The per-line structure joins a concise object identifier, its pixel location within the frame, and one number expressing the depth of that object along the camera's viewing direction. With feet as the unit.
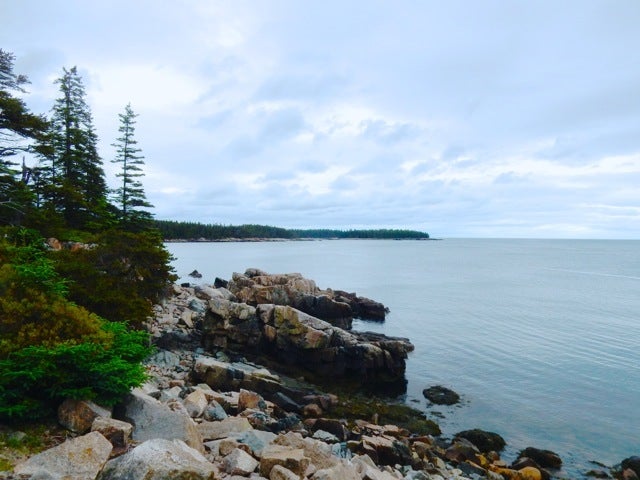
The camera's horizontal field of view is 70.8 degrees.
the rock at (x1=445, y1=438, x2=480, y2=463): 49.39
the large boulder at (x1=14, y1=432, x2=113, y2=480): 21.21
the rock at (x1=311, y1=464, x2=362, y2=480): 26.12
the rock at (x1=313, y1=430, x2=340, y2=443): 46.42
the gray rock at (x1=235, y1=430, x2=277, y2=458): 29.94
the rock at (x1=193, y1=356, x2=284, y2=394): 59.41
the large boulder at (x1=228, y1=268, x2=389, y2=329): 123.65
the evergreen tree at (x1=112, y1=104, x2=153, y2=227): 128.57
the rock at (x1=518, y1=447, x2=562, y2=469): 49.78
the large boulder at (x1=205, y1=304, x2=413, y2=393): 81.61
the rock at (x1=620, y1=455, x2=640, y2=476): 48.07
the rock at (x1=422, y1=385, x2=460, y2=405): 68.39
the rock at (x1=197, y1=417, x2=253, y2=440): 32.96
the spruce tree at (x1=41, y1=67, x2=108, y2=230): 105.50
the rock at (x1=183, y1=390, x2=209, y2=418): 39.17
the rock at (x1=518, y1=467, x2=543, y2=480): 46.09
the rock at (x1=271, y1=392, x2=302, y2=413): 57.41
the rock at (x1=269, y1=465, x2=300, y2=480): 25.41
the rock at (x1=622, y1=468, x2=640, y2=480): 46.90
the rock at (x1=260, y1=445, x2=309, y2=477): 26.48
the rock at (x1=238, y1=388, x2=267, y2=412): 49.58
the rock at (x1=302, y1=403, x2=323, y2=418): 56.65
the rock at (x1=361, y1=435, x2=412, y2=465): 43.62
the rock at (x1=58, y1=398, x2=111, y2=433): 26.05
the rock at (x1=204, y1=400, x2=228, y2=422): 39.64
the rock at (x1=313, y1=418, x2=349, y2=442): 49.29
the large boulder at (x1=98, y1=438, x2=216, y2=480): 19.36
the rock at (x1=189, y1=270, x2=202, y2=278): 213.91
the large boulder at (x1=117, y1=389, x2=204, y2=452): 27.22
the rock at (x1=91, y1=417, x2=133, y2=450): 24.71
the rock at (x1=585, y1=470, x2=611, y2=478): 48.00
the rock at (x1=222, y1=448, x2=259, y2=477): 25.86
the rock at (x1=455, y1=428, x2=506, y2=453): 53.36
